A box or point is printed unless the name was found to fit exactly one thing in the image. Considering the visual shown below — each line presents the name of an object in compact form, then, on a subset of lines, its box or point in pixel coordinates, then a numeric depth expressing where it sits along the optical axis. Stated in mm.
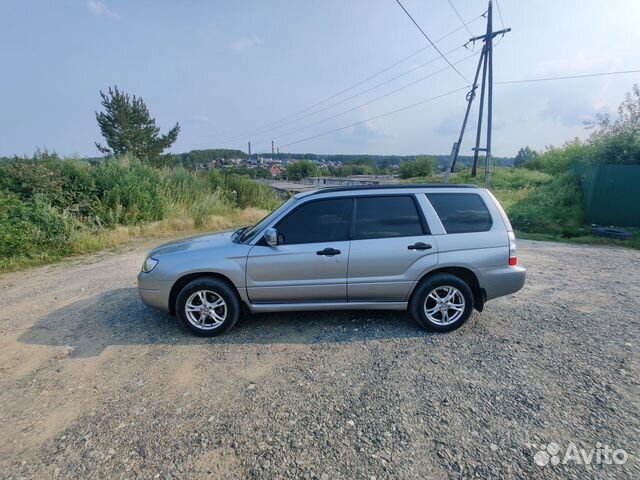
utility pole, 17172
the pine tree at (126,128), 31031
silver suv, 3543
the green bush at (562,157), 17214
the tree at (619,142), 10461
